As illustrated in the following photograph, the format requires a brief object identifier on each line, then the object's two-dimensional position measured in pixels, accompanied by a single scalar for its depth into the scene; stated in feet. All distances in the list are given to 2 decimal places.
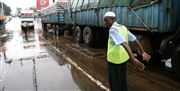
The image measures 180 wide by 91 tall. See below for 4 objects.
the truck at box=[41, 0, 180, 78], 11.61
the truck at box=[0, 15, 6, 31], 72.55
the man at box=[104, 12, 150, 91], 7.33
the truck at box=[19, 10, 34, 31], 55.42
